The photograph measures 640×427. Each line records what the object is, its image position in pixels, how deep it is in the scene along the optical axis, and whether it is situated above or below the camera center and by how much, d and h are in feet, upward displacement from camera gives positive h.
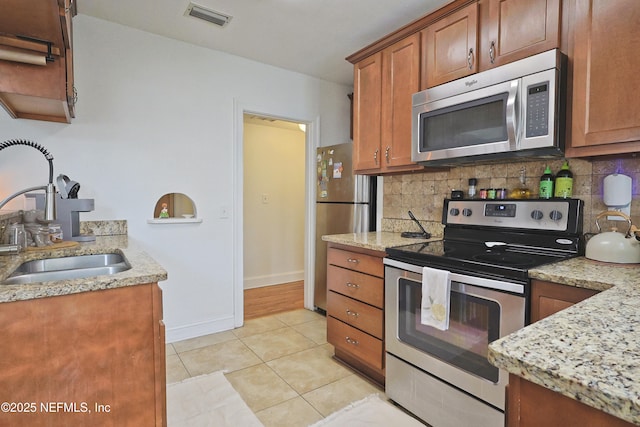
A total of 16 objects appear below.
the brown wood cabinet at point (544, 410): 1.65 -1.11
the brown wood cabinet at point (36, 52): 4.37 +2.22
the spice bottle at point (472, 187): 7.06 +0.31
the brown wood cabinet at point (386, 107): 7.33 +2.25
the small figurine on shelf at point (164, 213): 9.00 -0.33
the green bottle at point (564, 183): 5.62 +0.32
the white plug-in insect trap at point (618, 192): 5.02 +0.15
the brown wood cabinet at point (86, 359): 3.41 -1.76
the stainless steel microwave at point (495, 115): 5.02 +1.50
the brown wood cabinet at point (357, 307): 6.63 -2.27
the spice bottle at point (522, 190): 6.22 +0.22
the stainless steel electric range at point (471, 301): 4.66 -1.51
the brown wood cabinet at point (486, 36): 5.22 +2.88
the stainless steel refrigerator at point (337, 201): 9.95 +0.01
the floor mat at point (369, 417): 5.66 -3.75
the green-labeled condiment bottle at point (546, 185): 5.82 +0.29
